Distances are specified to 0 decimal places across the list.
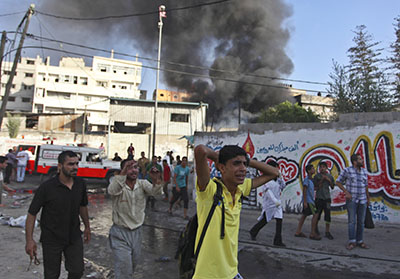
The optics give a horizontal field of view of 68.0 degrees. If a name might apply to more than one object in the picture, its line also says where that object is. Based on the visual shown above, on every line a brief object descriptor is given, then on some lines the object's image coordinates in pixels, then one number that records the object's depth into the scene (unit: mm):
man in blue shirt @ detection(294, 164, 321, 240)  5969
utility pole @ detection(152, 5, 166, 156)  18906
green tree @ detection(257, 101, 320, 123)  30391
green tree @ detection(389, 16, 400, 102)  18520
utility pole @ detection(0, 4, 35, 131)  11877
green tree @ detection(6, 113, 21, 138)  30131
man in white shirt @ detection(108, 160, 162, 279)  2994
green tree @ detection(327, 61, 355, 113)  19172
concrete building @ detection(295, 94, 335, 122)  46025
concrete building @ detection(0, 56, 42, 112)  43531
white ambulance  12992
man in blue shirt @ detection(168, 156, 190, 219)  8023
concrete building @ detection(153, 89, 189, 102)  48272
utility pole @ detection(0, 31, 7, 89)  11727
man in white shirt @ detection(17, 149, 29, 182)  12715
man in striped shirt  5293
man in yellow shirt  1732
